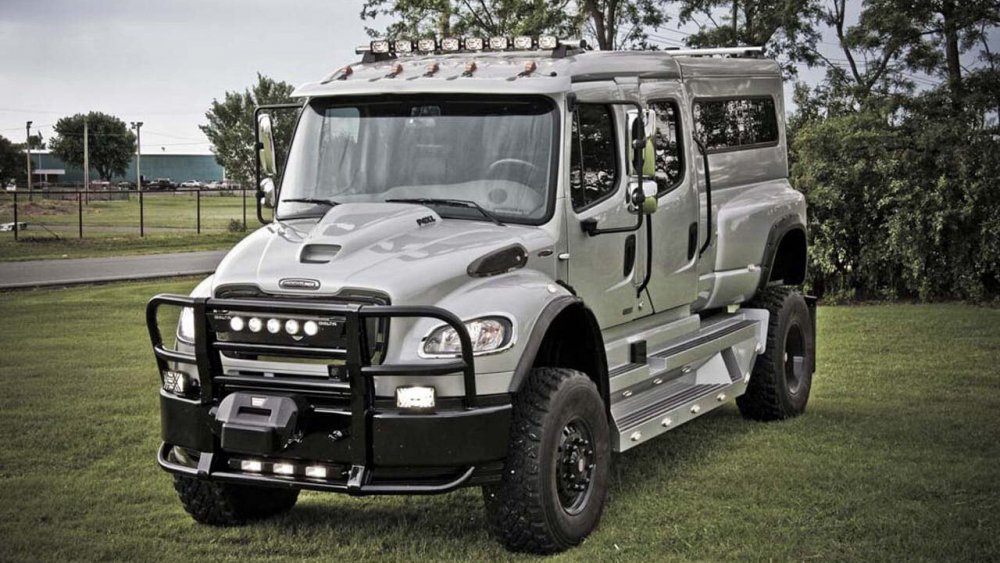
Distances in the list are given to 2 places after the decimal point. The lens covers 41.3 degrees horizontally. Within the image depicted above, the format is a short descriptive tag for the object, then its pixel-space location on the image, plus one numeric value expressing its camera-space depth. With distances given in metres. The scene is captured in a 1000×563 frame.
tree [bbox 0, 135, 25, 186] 82.89
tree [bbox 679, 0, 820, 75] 39.00
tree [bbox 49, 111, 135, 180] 104.06
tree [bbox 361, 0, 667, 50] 40.00
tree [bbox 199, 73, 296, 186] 76.44
